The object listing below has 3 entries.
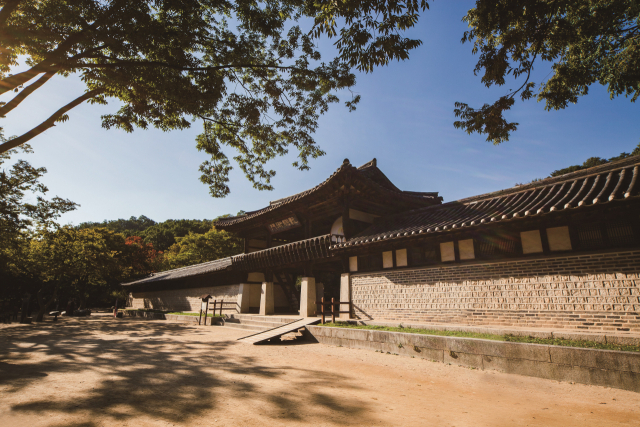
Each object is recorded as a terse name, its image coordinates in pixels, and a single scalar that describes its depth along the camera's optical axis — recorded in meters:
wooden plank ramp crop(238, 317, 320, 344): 8.91
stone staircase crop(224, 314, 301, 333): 11.59
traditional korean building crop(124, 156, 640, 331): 6.29
